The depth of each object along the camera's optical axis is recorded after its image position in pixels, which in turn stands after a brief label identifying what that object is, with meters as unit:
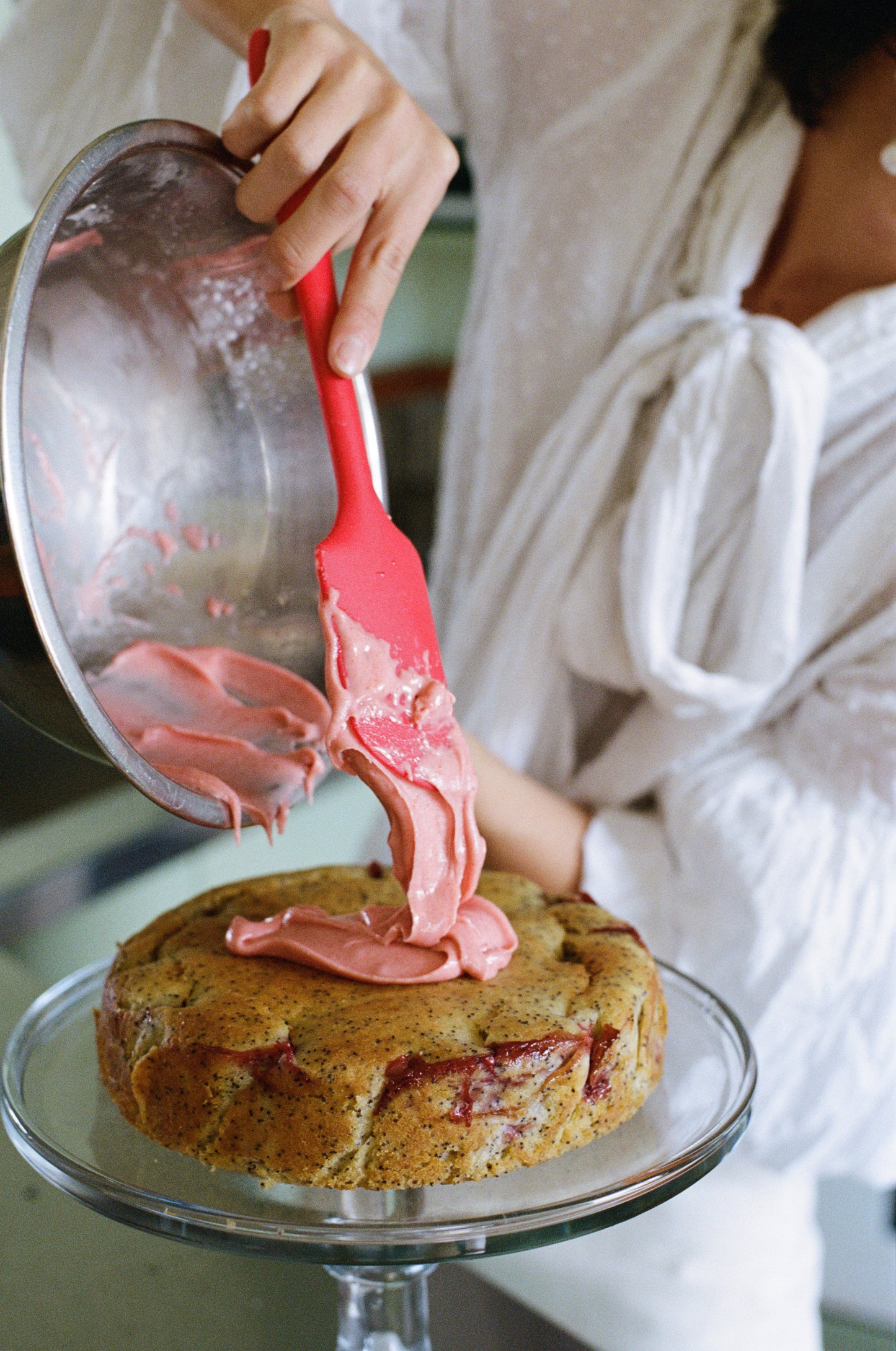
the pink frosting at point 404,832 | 0.49
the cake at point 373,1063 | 0.45
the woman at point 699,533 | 0.75
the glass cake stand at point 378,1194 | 0.40
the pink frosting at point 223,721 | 0.53
